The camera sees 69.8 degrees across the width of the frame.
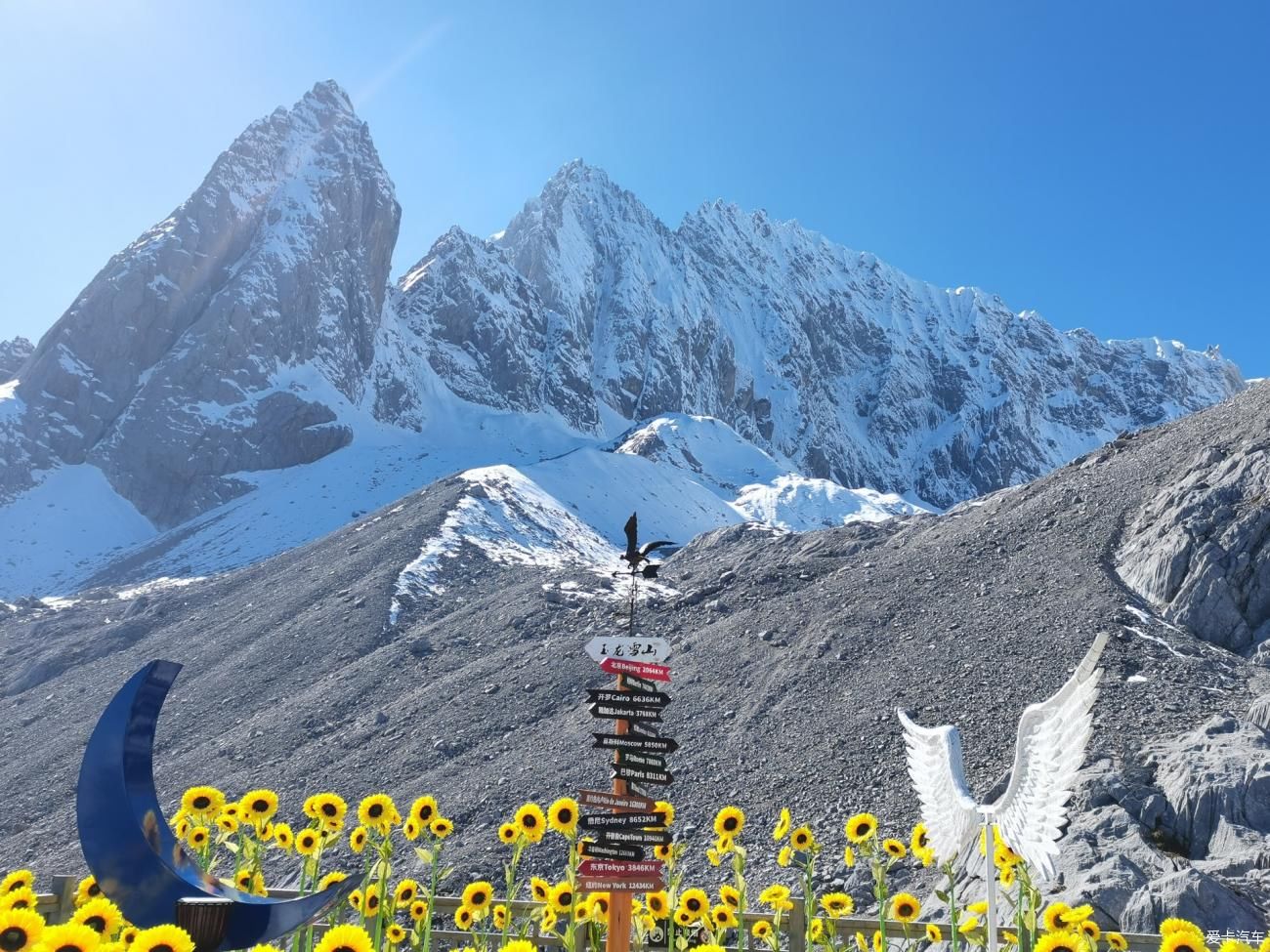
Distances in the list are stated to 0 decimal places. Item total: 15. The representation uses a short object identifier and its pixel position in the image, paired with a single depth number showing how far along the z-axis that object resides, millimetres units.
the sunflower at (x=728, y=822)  5512
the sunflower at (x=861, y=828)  5314
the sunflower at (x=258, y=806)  5039
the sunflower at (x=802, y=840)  5441
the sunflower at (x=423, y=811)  5223
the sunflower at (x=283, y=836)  5547
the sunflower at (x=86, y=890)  5133
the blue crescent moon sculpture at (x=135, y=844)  3754
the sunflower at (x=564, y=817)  5242
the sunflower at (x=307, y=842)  5189
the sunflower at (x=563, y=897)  5227
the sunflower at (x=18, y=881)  4621
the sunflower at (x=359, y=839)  5336
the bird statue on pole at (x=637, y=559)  6496
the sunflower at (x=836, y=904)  5258
